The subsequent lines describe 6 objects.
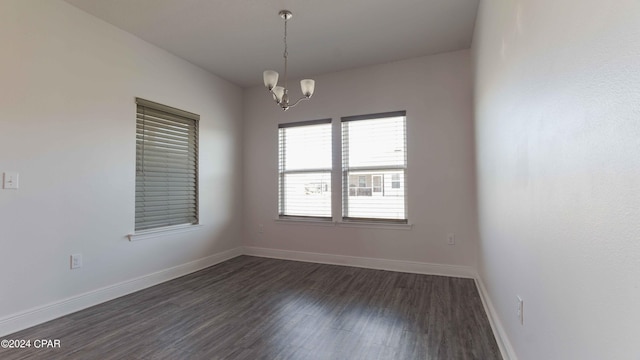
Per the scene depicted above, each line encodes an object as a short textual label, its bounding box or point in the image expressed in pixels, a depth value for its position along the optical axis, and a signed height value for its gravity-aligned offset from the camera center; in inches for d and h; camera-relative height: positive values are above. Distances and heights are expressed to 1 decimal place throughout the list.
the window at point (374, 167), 151.7 +11.0
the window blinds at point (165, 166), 130.4 +11.0
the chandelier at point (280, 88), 98.7 +36.1
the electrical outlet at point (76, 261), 103.9 -26.4
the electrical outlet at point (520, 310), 60.2 -26.4
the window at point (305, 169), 168.7 +11.1
